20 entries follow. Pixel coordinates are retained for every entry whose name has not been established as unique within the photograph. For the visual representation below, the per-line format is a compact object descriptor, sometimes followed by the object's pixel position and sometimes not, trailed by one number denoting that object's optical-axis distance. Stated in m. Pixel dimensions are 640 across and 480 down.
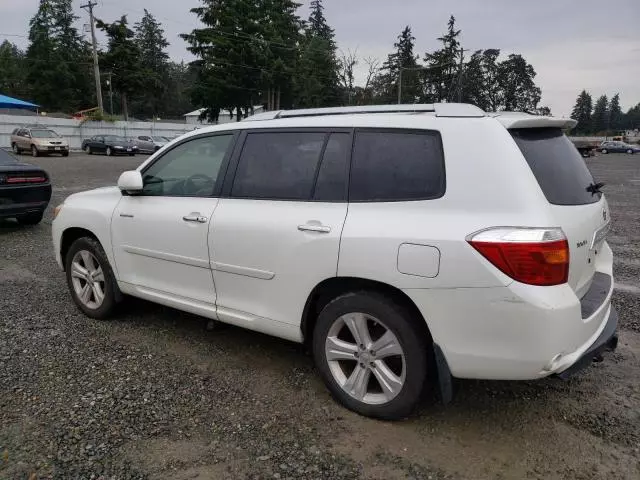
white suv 2.46
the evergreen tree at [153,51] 85.50
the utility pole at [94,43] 43.59
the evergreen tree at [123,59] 58.66
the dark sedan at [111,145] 35.06
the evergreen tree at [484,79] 87.75
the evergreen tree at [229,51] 49.56
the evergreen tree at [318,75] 61.09
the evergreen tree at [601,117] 120.36
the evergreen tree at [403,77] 79.19
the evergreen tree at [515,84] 91.25
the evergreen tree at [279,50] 50.53
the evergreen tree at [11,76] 74.69
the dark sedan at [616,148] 54.38
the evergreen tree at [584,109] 116.86
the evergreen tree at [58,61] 64.31
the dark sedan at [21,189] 7.98
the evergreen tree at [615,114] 122.81
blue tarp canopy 19.88
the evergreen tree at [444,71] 82.25
